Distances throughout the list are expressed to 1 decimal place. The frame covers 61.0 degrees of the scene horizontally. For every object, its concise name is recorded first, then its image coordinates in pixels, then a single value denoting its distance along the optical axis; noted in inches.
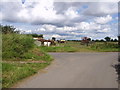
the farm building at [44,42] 1151.0
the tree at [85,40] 1292.1
